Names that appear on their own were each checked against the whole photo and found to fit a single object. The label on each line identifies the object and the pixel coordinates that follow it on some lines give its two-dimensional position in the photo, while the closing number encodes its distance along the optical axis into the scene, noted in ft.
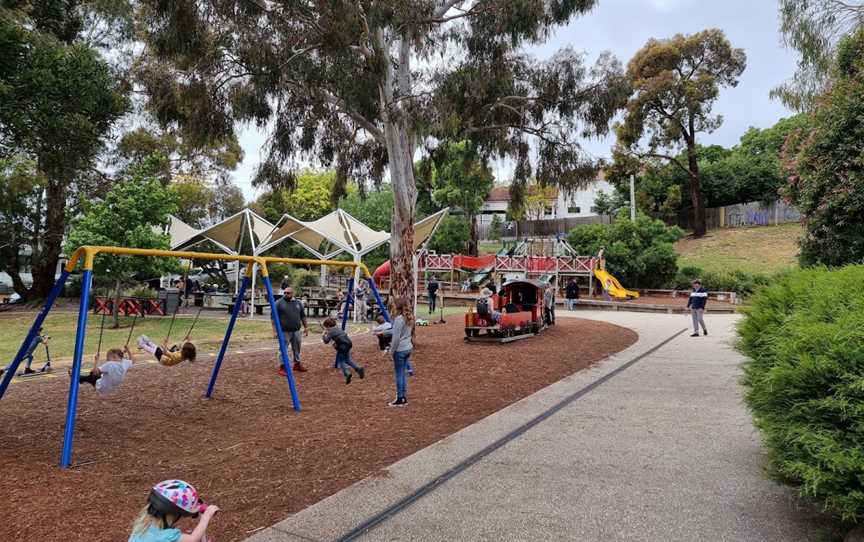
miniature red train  52.90
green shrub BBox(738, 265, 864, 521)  11.49
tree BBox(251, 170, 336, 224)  183.21
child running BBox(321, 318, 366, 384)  33.91
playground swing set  19.58
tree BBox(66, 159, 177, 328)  66.80
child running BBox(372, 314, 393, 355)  37.86
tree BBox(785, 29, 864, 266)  36.42
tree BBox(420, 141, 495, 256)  60.95
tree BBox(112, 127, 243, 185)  105.29
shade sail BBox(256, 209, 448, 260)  81.35
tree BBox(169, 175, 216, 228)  114.52
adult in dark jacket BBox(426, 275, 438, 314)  88.33
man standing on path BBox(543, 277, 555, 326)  66.03
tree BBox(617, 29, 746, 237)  143.43
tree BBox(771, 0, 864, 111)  49.85
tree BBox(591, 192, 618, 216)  187.82
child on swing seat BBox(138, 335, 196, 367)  27.77
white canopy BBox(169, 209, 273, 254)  93.35
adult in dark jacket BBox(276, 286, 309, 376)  37.29
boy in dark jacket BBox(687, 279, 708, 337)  58.39
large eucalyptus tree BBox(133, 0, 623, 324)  41.24
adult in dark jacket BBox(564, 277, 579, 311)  99.71
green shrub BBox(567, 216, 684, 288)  118.01
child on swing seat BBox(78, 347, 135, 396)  23.62
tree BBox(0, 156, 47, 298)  84.48
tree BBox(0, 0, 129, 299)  19.17
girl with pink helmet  10.07
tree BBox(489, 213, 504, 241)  202.08
